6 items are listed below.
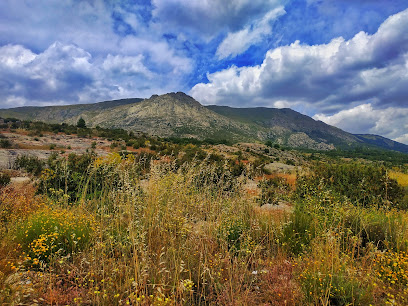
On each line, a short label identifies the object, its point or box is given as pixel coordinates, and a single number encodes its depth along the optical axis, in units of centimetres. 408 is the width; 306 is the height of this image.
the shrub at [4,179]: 899
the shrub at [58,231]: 358
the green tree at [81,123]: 4651
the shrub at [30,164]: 1254
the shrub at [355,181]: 895
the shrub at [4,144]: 1987
